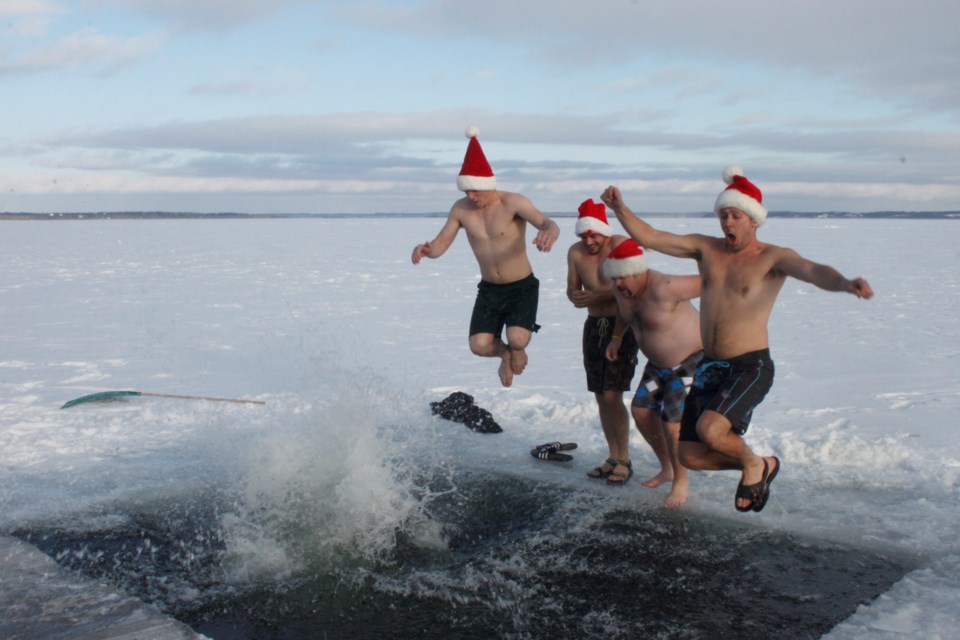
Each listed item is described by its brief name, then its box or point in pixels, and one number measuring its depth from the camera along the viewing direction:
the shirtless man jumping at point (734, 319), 4.55
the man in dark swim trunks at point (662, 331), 5.37
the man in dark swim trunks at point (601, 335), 5.80
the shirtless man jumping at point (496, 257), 6.38
